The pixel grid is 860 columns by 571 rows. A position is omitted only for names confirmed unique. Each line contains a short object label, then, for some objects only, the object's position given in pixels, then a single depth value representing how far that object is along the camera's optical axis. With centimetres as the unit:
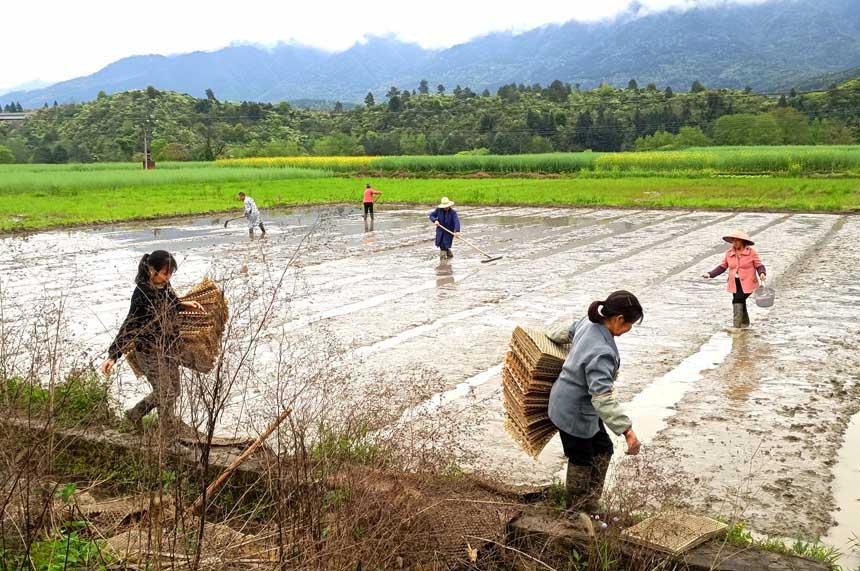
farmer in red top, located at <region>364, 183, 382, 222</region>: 2412
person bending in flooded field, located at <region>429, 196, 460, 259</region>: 1616
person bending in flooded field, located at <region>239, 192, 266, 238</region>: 2027
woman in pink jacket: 1006
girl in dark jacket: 536
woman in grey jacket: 439
